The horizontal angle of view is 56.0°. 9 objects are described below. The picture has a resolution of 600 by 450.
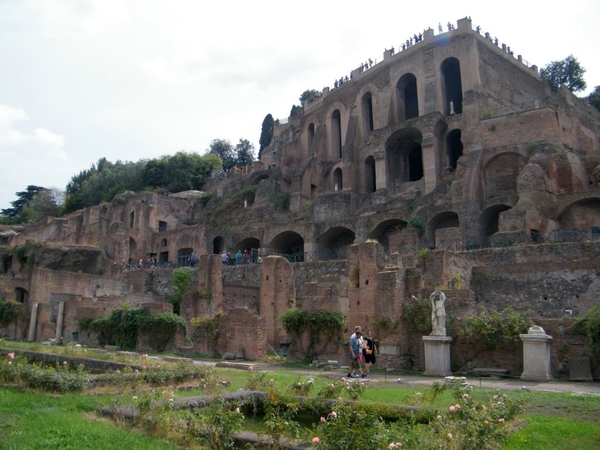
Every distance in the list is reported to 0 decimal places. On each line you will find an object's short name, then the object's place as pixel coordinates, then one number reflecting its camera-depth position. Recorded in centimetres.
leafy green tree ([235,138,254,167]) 8094
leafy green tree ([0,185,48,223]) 7950
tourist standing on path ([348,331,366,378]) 1354
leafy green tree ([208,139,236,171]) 8125
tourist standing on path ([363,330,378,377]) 1438
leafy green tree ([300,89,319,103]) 7675
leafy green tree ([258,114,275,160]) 7650
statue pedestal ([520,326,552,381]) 1296
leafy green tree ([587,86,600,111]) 5278
